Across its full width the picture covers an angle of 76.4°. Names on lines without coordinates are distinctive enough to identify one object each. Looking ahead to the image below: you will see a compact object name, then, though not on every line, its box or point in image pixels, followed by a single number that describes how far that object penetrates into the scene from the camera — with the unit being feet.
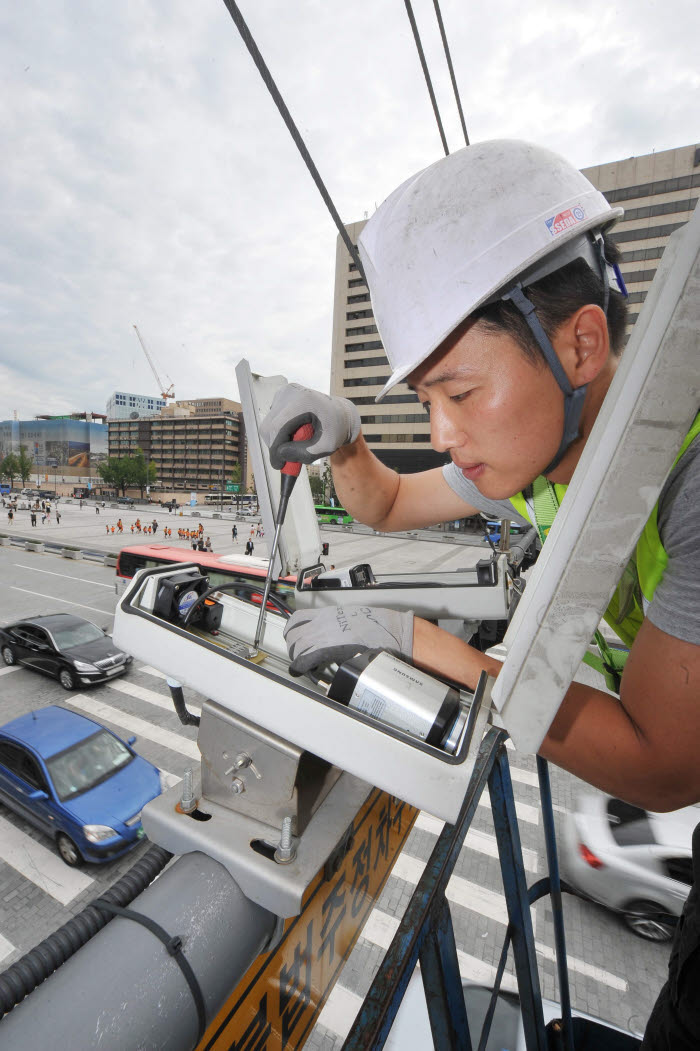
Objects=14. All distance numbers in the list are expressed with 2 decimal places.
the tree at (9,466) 231.50
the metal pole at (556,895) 4.70
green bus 117.91
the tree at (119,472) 221.87
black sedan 26.89
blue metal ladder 2.04
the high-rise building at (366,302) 109.60
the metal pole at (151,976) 1.77
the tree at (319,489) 163.42
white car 12.69
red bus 31.04
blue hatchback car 14.98
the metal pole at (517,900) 3.82
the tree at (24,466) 234.38
